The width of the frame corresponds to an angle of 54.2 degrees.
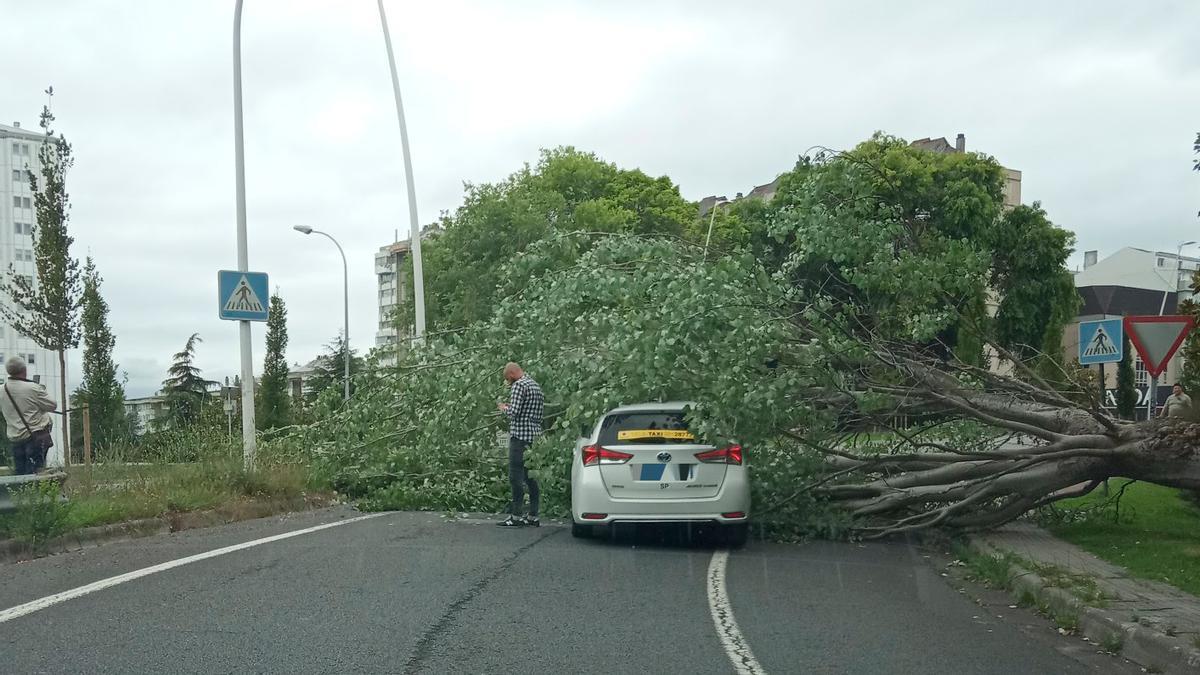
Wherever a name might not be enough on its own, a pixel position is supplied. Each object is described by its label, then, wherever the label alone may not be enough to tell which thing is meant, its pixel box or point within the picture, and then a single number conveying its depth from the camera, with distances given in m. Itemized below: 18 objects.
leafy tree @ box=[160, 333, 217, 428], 71.12
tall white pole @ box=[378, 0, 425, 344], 26.19
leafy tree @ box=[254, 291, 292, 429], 55.93
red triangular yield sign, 13.34
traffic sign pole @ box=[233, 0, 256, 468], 16.02
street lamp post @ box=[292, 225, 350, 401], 50.16
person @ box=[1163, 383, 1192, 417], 12.98
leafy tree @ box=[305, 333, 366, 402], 57.68
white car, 11.66
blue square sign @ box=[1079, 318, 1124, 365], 18.48
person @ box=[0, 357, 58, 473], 13.45
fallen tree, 12.29
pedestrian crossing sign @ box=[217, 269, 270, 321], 15.80
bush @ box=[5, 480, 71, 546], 10.33
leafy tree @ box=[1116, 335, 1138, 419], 40.56
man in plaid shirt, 13.24
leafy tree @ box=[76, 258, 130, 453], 32.19
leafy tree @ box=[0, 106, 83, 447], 27.11
